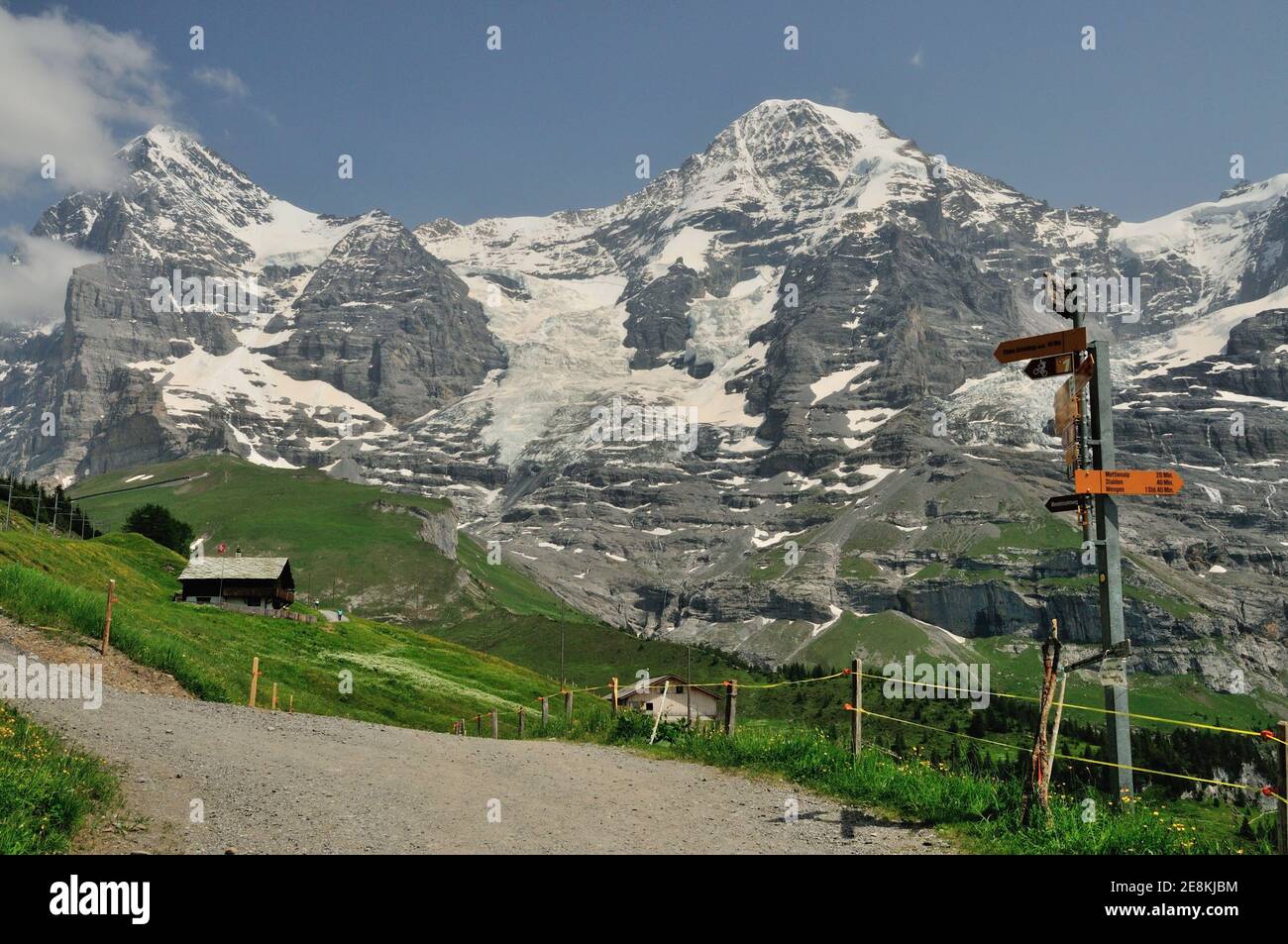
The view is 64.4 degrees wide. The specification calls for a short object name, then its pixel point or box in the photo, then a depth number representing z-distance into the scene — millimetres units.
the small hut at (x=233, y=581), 106250
